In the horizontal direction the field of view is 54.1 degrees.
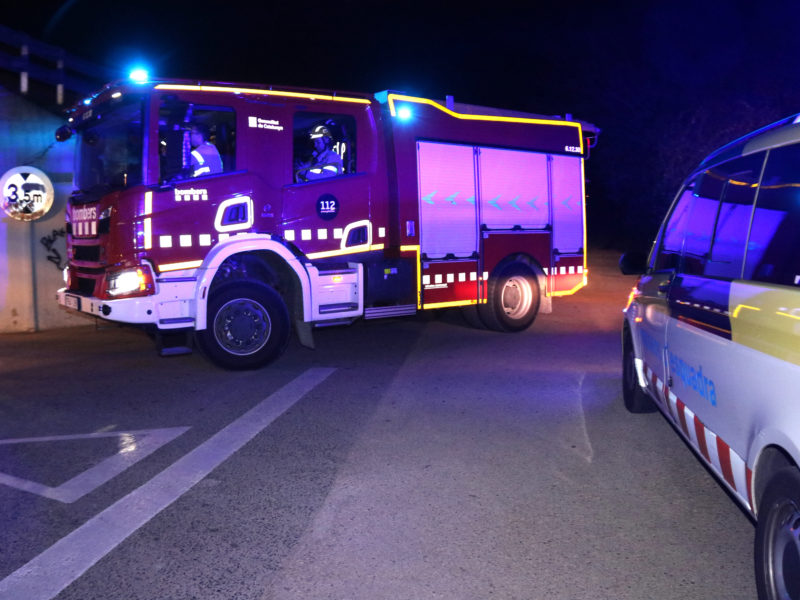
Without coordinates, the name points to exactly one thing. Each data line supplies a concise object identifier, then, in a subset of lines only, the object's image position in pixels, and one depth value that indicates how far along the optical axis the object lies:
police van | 2.76
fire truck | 8.07
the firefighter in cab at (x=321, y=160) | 9.15
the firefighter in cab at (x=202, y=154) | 8.27
